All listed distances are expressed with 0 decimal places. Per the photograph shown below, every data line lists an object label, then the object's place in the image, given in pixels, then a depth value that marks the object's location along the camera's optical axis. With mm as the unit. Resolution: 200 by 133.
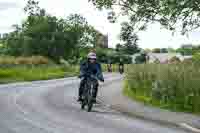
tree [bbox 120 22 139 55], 20078
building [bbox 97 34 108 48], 133175
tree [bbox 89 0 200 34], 16391
